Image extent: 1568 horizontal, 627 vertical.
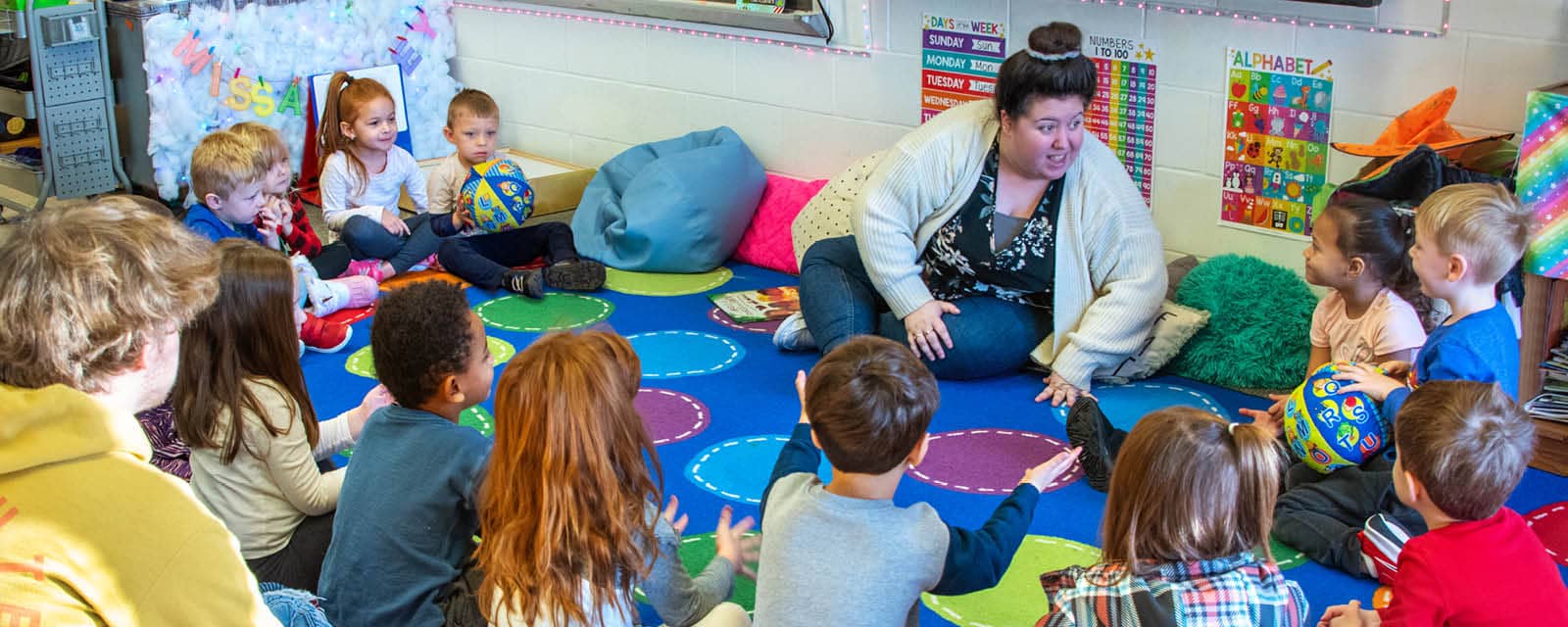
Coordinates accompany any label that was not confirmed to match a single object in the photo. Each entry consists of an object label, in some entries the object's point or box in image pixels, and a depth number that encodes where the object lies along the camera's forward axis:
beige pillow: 3.35
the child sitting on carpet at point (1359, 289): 2.75
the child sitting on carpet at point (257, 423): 2.21
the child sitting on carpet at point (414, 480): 2.04
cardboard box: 4.86
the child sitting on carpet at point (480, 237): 4.20
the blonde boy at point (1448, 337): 2.46
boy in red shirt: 1.86
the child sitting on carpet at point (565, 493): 1.84
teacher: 3.28
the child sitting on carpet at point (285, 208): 3.74
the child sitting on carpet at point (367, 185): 4.27
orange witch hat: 2.94
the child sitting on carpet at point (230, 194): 3.60
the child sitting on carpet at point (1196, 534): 1.72
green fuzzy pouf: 3.26
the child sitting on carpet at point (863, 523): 1.80
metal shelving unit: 4.58
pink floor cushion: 4.33
